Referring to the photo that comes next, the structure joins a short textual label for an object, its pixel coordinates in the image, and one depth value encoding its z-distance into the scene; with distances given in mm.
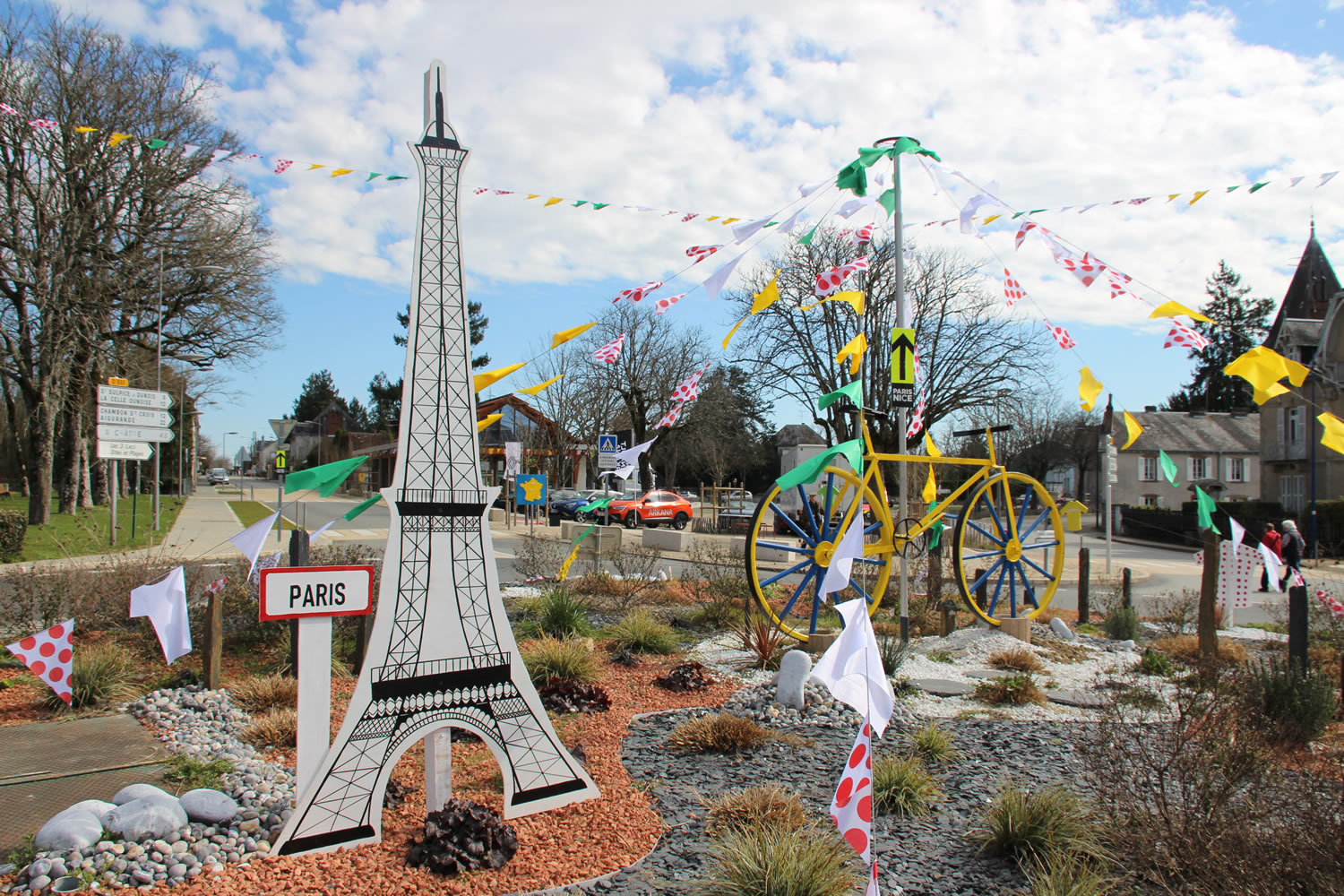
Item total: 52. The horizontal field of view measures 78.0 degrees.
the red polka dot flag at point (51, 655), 4656
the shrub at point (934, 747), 4965
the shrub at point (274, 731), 5008
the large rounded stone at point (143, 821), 3428
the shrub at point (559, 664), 6372
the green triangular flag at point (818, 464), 5859
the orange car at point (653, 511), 28391
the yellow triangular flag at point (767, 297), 6498
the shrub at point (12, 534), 14406
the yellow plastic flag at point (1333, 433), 5102
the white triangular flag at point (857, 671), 2900
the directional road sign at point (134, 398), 16203
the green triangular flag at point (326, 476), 4363
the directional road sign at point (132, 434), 16375
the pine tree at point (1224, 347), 56312
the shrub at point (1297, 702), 5270
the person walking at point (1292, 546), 14789
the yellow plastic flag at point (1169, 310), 5645
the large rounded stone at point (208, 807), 3670
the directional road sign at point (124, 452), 16500
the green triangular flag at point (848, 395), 7391
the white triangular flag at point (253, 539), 4445
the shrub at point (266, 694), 5707
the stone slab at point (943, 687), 6684
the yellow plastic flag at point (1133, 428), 6667
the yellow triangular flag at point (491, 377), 4681
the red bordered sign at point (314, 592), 3494
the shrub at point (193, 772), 4219
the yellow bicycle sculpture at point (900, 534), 7145
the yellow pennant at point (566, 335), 5645
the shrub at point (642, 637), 7863
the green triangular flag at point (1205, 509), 7359
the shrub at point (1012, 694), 6445
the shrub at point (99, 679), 5738
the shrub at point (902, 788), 4203
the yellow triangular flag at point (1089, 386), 6879
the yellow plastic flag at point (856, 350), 7973
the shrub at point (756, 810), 3875
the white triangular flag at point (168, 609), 4684
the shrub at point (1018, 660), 7469
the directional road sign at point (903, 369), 7508
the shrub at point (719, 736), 5090
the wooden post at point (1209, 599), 7559
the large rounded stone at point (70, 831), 3256
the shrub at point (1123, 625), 9094
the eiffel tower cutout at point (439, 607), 3744
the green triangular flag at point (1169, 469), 6995
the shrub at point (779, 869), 3164
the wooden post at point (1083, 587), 10469
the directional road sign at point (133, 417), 16266
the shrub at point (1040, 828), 3535
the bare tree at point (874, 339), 27312
